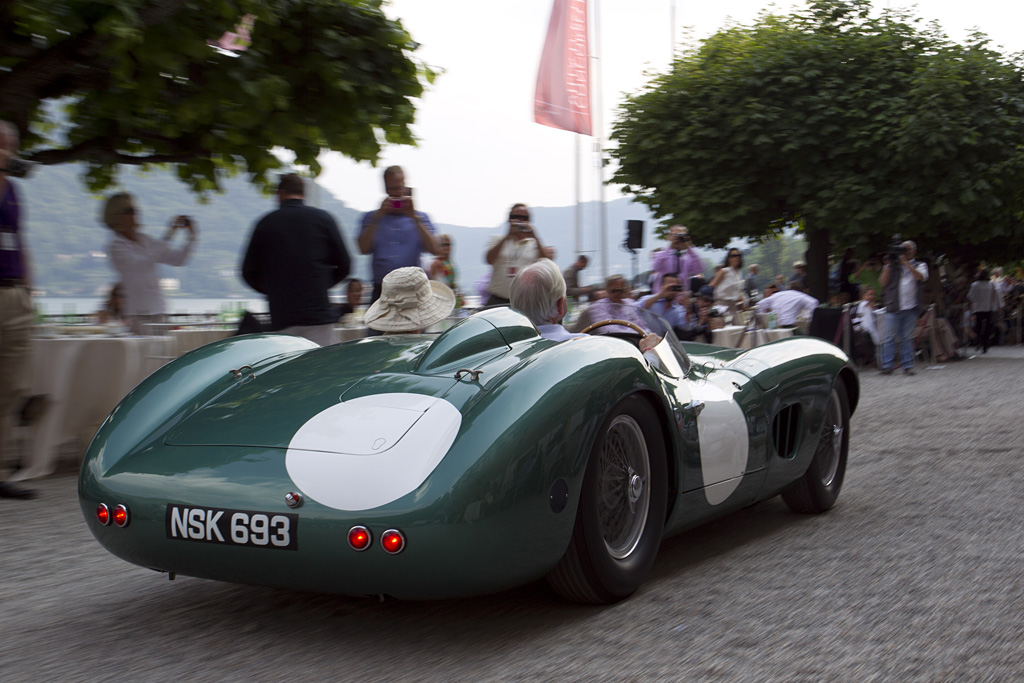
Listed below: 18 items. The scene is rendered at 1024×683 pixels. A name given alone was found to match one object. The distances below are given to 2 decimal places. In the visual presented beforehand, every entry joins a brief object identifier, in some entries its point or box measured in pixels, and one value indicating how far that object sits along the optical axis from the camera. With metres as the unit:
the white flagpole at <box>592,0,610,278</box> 26.25
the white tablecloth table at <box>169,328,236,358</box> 7.56
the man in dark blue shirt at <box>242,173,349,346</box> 6.04
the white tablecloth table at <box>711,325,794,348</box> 11.55
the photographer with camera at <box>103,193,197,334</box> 6.96
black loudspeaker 18.02
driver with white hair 4.08
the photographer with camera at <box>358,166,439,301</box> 6.72
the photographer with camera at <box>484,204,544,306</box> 7.55
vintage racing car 2.80
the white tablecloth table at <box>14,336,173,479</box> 6.08
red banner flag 19.77
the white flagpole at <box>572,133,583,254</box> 28.39
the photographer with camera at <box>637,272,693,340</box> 9.95
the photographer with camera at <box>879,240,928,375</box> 14.61
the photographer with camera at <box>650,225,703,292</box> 12.34
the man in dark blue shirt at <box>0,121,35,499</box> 5.23
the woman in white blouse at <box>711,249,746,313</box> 13.83
